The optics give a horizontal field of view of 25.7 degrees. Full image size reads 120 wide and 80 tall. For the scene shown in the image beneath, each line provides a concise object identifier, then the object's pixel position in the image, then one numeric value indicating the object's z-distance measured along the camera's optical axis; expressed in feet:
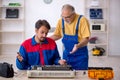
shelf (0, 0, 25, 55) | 23.27
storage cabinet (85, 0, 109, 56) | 22.88
